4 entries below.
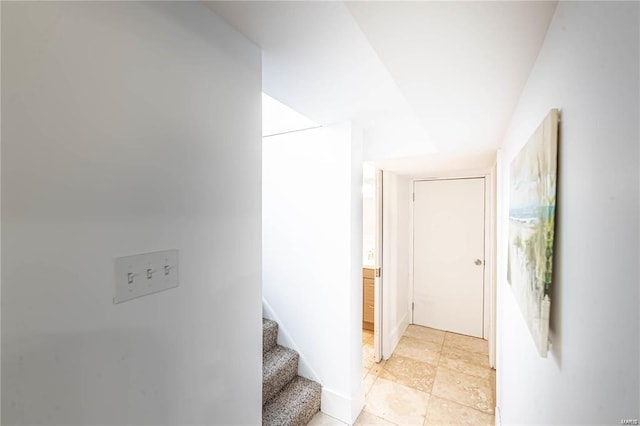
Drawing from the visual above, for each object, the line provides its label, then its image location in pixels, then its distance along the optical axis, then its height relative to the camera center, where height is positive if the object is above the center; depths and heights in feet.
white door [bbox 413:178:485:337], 10.46 -1.75
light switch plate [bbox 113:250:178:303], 2.22 -0.58
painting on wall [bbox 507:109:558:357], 2.20 -0.12
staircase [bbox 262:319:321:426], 5.71 -4.37
